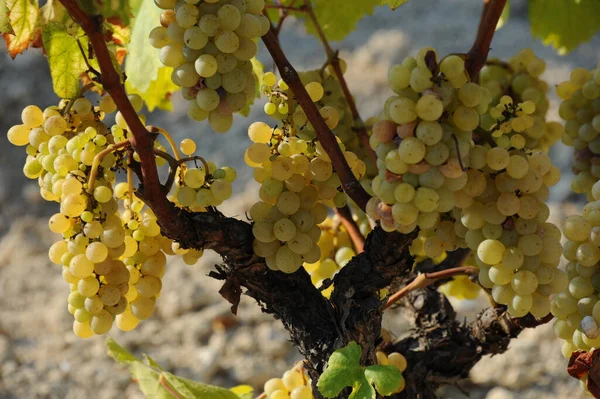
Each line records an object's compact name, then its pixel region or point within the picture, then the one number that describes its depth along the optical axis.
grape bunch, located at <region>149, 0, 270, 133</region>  1.08
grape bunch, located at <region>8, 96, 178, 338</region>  1.13
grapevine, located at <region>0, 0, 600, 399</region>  1.07
